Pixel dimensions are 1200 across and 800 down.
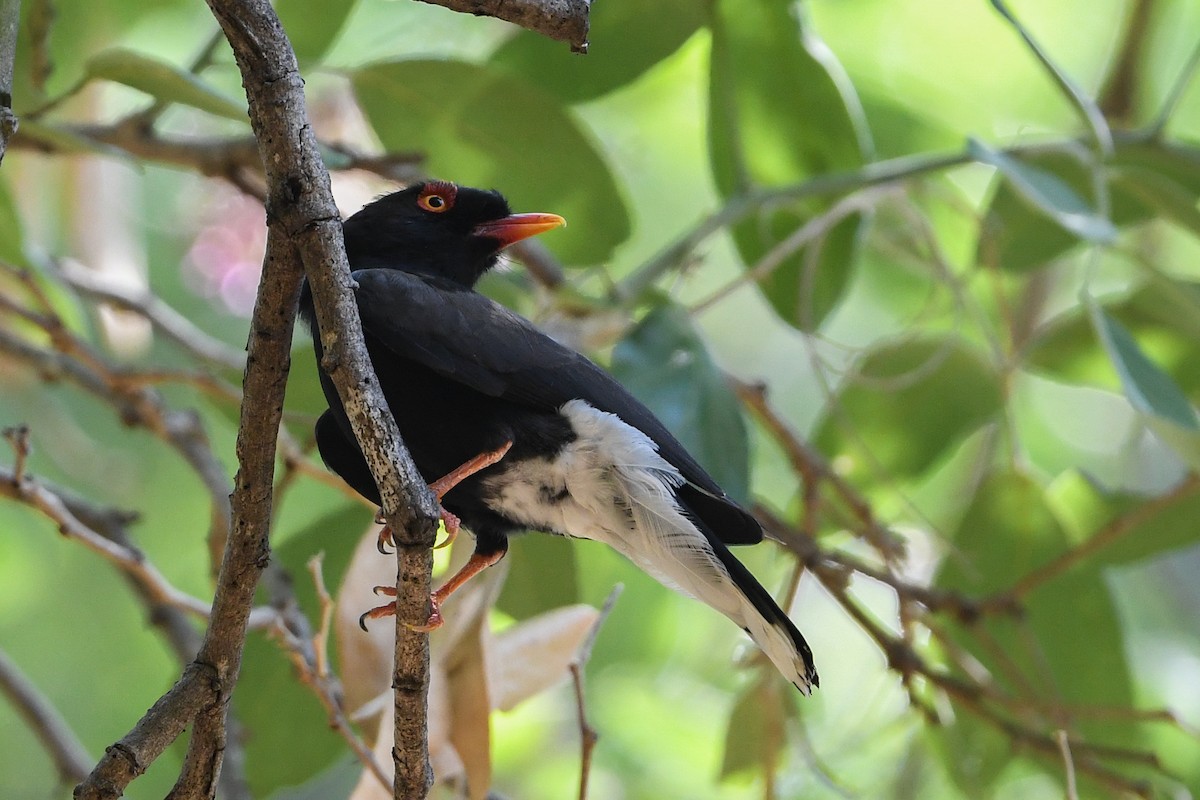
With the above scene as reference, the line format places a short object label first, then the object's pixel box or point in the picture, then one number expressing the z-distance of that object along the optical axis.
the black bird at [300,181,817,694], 6.23
